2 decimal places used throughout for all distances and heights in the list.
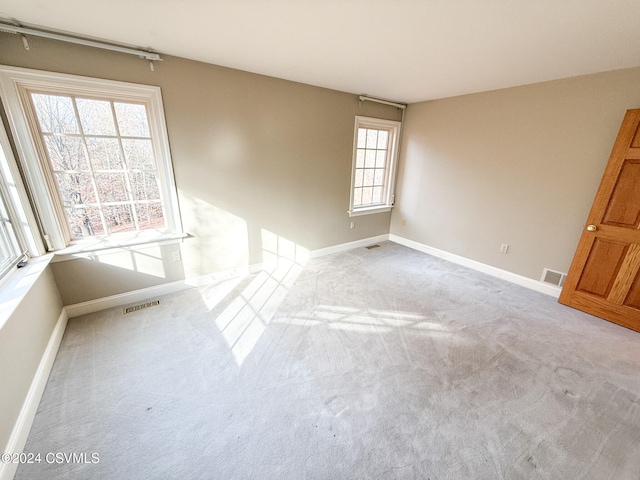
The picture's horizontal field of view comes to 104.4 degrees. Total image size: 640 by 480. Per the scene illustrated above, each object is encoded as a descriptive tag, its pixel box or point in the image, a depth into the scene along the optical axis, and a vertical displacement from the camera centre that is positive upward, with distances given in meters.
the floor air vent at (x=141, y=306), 2.38 -1.44
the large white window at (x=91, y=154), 1.87 -0.03
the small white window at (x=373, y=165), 3.77 -0.09
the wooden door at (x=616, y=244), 2.17 -0.70
